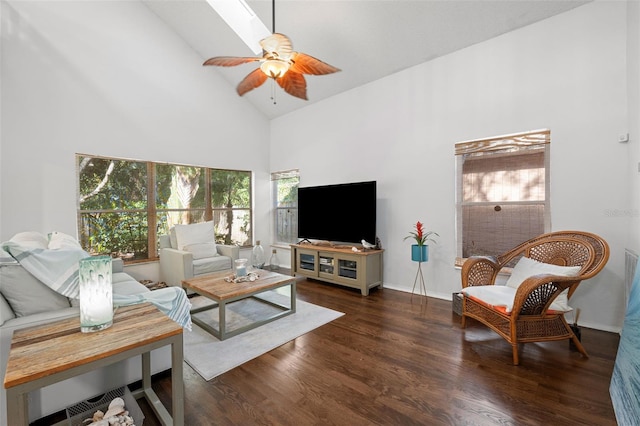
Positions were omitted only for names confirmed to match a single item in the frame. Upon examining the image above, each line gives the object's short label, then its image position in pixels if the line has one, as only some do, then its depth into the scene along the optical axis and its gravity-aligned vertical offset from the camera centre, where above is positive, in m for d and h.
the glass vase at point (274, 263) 5.55 -1.04
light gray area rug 2.16 -1.16
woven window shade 3.03 +0.21
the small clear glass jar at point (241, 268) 3.04 -0.62
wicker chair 2.09 -0.69
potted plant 3.47 -0.49
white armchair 3.78 -0.70
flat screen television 4.03 -0.01
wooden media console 3.85 -0.83
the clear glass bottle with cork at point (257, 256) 5.40 -0.88
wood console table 1.01 -0.58
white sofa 1.43 -0.57
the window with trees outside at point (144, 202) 3.88 +0.18
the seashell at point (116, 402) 1.45 -1.01
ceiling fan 2.28 +1.35
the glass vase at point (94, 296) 1.34 -0.40
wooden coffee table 2.51 -0.76
